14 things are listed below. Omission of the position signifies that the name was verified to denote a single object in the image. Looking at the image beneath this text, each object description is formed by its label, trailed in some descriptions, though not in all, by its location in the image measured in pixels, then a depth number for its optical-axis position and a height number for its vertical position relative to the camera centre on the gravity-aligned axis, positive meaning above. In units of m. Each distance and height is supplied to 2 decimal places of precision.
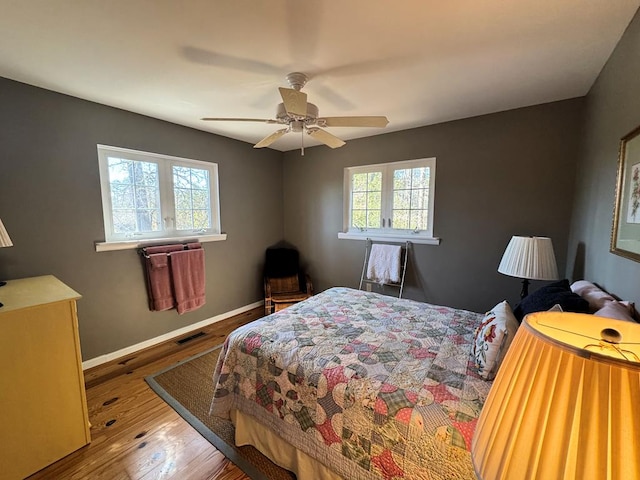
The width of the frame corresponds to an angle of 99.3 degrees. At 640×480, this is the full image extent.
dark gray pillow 1.30 -0.43
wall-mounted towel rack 2.71 -0.35
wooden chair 3.51 -0.92
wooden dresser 1.40 -0.92
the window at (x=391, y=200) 3.14 +0.19
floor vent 2.95 -1.38
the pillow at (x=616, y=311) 1.07 -0.39
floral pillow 1.22 -0.59
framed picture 1.25 +0.06
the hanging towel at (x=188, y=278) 2.90 -0.70
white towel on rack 3.22 -0.58
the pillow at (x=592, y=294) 1.33 -0.43
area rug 1.53 -1.39
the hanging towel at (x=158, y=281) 2.73 -0.68
